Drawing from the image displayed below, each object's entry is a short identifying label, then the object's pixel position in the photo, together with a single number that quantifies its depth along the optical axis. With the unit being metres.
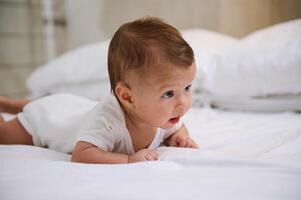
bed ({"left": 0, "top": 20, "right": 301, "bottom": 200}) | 0.50
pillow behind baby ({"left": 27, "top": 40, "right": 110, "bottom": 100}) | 1.45
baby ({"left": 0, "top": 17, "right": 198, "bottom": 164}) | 0.65
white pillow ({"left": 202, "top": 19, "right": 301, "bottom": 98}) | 1.13
